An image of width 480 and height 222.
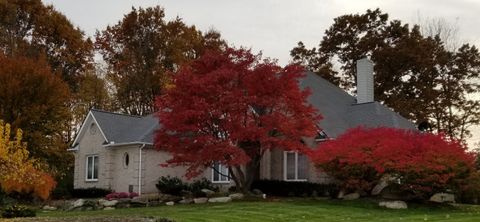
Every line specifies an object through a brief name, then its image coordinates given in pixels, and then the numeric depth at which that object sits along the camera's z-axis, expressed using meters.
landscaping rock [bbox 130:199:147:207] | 24.72
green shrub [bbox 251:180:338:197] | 27.41
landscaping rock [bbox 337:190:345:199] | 26.32
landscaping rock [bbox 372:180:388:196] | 25.25
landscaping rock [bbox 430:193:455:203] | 27.23
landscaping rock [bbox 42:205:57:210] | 25.16
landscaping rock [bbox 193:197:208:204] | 24.31
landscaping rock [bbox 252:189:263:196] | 27.15
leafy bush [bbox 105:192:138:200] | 27.73
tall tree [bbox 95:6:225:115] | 48.03
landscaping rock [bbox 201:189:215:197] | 27.46
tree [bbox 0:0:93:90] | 42.28
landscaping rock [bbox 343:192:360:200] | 25.03
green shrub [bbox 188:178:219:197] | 29.17
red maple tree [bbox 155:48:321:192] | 23.28
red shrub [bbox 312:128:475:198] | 21.61
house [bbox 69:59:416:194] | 30.12
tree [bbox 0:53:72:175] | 31.98
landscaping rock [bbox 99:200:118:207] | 24.48
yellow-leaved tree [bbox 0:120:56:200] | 17.34
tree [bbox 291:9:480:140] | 42.38
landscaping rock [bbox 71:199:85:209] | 24.43
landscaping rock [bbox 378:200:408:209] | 21.39
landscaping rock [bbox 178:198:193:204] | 24.73
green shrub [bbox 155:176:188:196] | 29.67
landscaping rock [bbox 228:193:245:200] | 24.62
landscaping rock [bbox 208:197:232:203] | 23.80
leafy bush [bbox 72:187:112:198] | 31.58
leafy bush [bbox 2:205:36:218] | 17.52
